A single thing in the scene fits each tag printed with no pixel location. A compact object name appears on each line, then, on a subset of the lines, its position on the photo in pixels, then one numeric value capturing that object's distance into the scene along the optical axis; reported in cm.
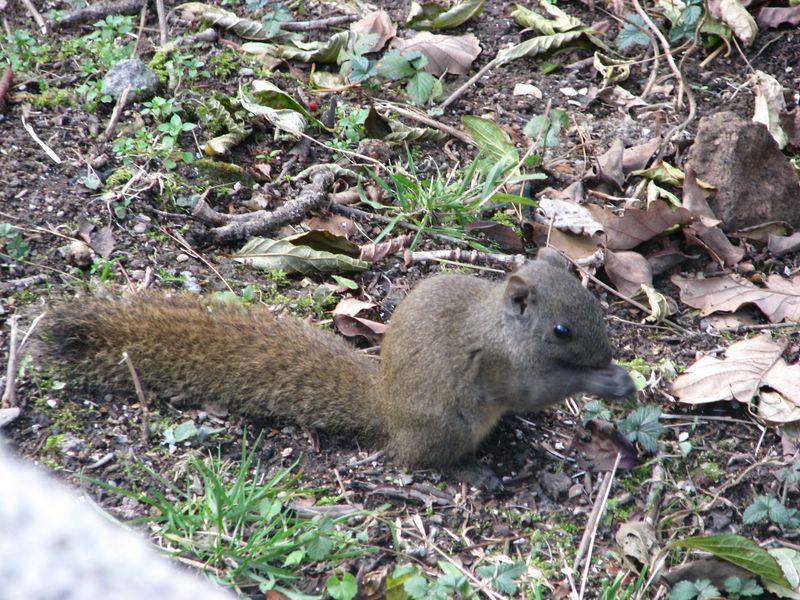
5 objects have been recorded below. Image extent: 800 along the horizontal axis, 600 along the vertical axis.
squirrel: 743
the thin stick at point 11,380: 716
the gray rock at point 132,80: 1045
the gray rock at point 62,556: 201
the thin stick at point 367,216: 990
